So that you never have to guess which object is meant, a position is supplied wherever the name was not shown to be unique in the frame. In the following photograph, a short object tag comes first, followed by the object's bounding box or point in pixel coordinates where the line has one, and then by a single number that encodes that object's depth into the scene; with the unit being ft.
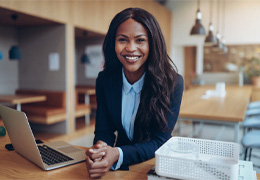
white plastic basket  2.54
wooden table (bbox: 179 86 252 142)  8.10
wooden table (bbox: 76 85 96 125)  17.19
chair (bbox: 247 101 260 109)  13.00
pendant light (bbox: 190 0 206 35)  11.12
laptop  3.25
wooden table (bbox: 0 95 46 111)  11.95
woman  3.93
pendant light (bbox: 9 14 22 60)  12.91
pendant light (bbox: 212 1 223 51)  15.75
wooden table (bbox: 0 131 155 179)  3.19
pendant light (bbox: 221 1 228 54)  23.84
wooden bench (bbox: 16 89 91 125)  13.58
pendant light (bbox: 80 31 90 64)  19.34
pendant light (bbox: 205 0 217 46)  13.12
